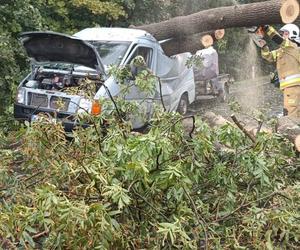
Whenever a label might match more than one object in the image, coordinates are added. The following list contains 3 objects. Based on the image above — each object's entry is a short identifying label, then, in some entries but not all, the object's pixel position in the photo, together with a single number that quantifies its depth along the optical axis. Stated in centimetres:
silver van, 780
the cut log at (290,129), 486
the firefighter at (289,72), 867
